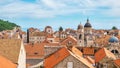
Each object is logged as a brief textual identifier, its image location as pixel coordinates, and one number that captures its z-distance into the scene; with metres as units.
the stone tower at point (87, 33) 118.59
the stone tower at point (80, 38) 114.95
